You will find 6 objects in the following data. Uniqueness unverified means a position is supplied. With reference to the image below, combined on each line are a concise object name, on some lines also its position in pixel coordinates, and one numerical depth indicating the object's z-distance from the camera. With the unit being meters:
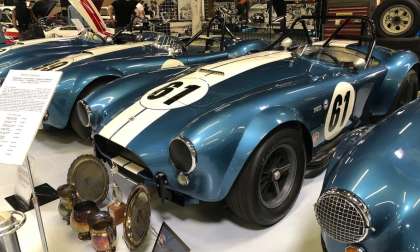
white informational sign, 1.64
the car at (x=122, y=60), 3.61
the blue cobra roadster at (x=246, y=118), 2.02
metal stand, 1.84
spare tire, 4.83
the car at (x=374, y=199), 1.31
